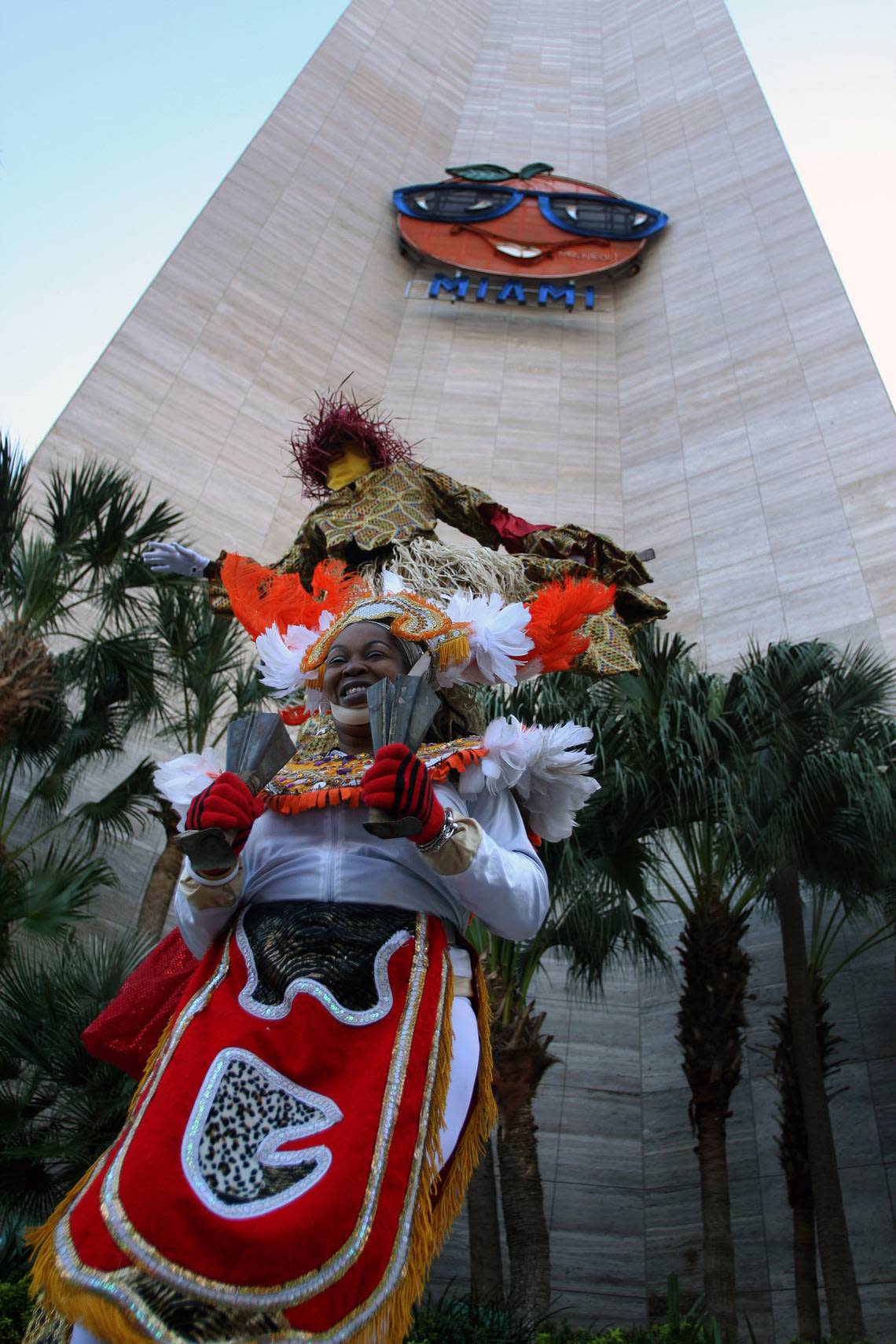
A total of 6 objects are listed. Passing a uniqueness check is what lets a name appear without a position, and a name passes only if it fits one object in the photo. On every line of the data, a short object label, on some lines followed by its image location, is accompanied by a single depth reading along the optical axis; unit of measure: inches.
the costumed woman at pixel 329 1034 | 85.3
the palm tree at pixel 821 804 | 289.9
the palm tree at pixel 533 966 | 287.6
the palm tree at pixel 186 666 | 349.7
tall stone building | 384.2
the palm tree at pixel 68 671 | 299.9
